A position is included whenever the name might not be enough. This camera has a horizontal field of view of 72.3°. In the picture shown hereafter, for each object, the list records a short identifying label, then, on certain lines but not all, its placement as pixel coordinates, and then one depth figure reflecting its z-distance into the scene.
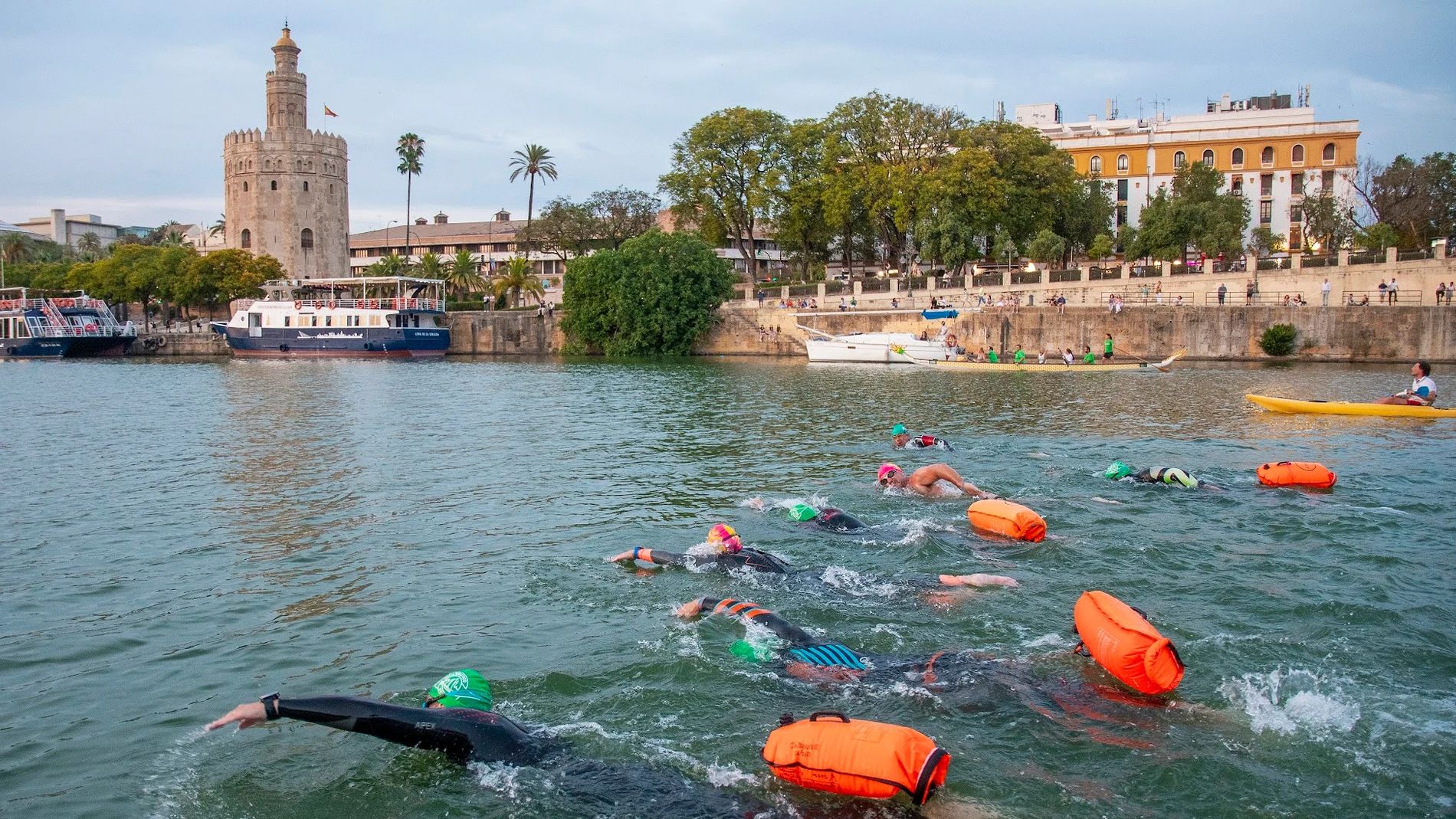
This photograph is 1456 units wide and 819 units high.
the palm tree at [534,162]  86.44
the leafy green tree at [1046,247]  57.59
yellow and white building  72.50
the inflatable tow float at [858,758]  6.26
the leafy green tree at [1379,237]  56.31
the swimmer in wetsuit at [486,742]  6.74
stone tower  89.06
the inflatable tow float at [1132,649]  7.89
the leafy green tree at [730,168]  66.00
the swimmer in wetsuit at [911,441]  20.58
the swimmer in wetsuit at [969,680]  7.89
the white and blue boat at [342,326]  66.19
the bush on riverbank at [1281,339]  45.66
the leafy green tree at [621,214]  83.88
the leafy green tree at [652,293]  59.34
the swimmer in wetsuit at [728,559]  11.59
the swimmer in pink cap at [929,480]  15.37
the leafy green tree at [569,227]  83.19
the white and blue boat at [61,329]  67.62
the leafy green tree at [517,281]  74.94
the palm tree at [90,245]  117.25
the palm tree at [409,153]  91.31
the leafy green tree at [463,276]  78.94
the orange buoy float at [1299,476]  15.70
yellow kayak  24.02
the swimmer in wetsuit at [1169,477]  15.80
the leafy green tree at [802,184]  64.88
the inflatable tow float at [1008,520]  12.74
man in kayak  22.70
